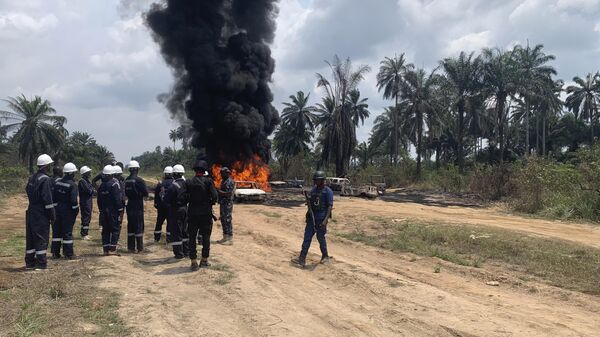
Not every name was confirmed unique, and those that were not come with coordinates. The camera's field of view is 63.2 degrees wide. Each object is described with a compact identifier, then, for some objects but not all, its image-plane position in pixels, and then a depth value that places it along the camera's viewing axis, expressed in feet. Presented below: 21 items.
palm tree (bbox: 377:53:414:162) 165.78
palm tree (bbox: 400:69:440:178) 161.38
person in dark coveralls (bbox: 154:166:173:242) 34.04
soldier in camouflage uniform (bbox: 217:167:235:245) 35.42
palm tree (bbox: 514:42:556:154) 148.77
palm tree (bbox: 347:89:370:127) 189.98
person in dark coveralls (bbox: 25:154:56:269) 25.11
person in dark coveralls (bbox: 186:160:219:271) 26.07
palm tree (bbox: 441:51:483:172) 153.28
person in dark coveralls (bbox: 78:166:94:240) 35.32
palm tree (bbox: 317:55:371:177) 130.11
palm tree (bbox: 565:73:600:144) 181.37
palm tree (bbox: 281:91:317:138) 182.29
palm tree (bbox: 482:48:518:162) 146.00
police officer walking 28.02
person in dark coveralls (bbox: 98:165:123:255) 29.78
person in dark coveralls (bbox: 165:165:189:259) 29.26
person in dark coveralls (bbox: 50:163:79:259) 28.66
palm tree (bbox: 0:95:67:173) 134.92
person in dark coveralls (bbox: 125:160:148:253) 31.22
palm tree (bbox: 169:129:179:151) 307.66
